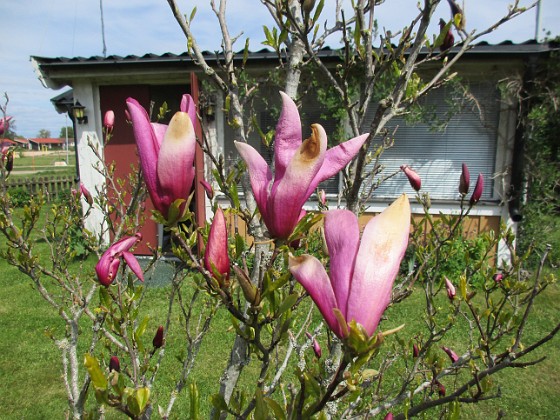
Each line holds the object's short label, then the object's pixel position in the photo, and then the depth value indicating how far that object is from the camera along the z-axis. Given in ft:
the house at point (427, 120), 17.76
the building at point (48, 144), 247.09
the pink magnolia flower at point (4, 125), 6.47
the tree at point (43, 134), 277.03
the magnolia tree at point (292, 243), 1.99
